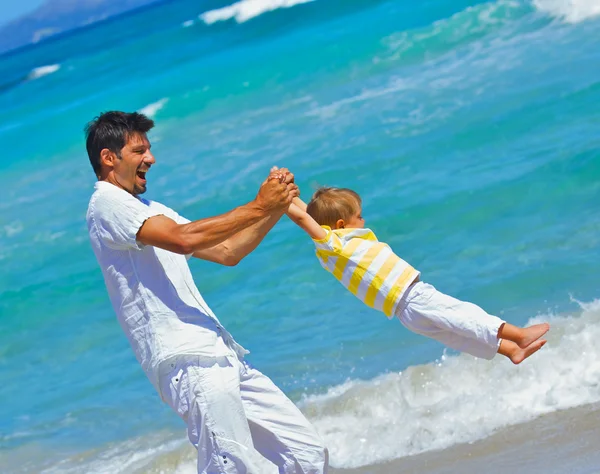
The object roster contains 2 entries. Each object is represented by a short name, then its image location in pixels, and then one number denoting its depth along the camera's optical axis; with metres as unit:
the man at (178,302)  6.99
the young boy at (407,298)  8.69
